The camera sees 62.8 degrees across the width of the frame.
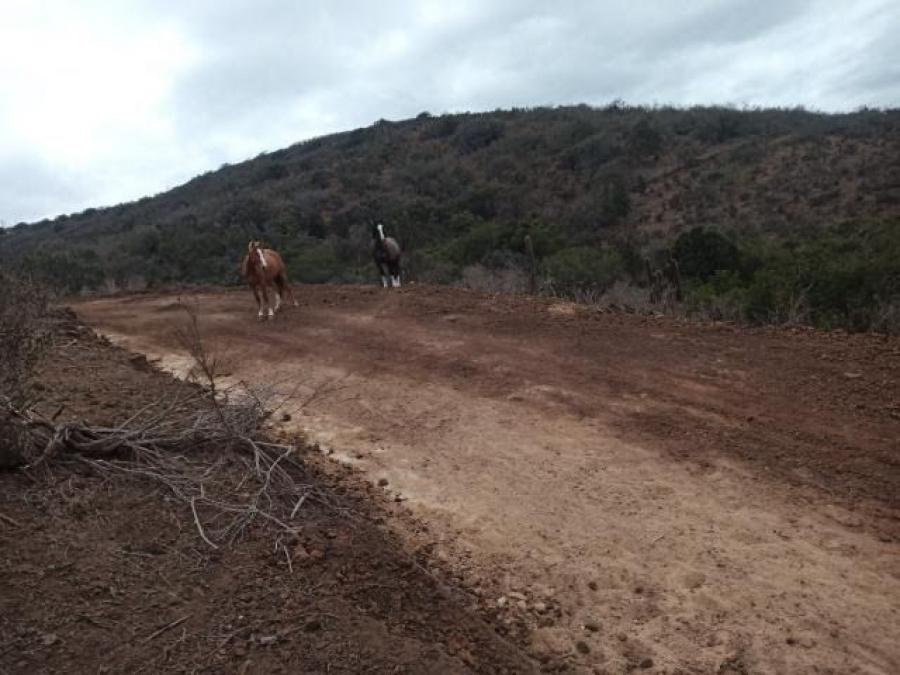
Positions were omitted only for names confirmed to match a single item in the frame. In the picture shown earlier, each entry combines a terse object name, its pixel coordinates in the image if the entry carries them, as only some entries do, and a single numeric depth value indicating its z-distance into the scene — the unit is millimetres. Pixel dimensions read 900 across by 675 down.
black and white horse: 13727
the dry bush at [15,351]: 3930
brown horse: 11484
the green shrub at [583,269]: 17141
